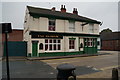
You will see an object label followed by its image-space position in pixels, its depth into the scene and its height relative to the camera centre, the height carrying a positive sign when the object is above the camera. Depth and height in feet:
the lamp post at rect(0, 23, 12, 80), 18.02 +1.80
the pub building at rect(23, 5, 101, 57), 62.28 +3.39
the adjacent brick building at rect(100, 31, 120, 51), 115.03 +0.34
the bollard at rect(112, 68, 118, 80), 19.12 -4.74
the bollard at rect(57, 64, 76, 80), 17.46 -3.92
